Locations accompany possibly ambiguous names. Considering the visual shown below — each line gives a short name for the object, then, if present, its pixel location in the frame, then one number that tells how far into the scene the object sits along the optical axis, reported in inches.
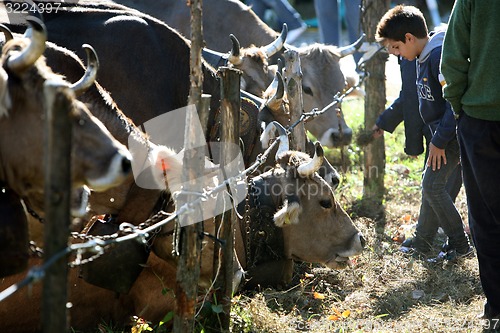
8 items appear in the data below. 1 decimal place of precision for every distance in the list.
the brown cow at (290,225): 411.2
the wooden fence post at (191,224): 279.0
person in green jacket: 315.3
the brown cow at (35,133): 238.9
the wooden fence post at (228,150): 318.7
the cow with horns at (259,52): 630.0
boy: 436.4
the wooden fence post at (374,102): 623.2
